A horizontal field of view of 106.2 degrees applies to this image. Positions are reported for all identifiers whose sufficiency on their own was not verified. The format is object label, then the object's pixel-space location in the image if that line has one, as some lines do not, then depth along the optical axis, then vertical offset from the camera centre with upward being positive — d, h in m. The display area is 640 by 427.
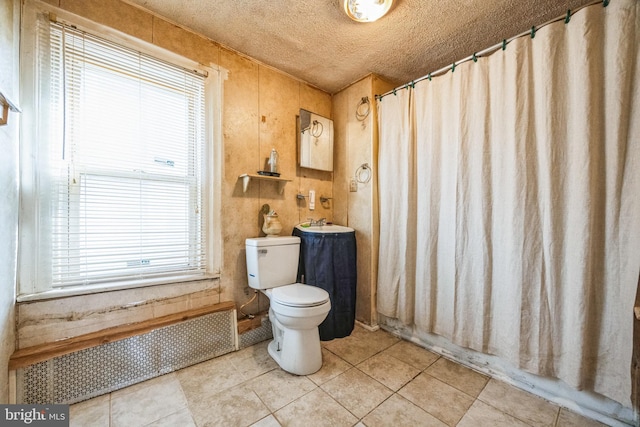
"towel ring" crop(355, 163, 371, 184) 2.21 +0.36
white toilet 1.52 -0.59
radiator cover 1.22 -0.88
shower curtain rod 1.21 +1.02
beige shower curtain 1.11 +0.07
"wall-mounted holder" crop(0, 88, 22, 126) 0.96 +0.43
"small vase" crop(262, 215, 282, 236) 1.98 -0.12
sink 2.02 -0.15
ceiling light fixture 1.41 +1.23
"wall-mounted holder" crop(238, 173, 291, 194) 1.89 +0.28
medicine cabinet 2.28 +0.69
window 1.28 +0.26
